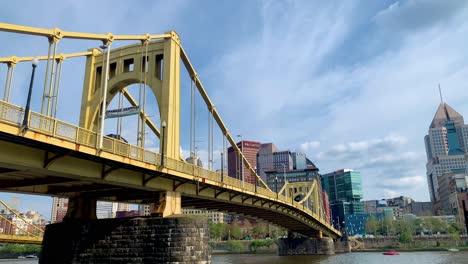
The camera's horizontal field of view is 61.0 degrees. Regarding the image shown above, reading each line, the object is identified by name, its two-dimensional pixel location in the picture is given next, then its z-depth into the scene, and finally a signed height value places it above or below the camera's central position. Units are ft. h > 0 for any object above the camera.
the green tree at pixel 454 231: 342.64 +0.94
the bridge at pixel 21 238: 180.68 +0.85
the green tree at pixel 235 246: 404.57 -9.73
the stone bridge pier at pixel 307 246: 275.80 -7.75
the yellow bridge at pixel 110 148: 58.29 +14.69
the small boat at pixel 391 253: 259.99 -12.98
